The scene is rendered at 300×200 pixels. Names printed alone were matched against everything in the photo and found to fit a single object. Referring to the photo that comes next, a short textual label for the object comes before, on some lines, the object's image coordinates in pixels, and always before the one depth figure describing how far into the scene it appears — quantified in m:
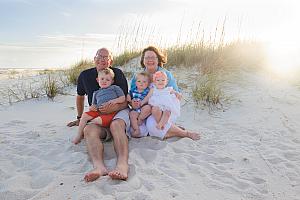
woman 3.97
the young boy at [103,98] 3.78
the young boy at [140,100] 3.95
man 3.05
